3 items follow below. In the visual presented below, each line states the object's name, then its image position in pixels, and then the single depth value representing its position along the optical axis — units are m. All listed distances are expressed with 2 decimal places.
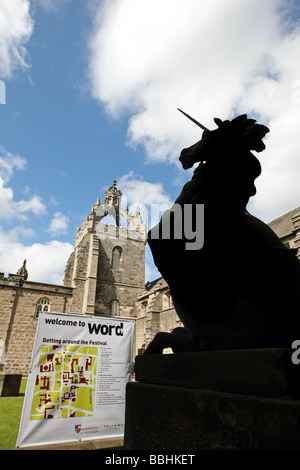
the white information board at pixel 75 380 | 4.29
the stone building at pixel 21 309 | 23.92
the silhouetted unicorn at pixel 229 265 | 1.75
